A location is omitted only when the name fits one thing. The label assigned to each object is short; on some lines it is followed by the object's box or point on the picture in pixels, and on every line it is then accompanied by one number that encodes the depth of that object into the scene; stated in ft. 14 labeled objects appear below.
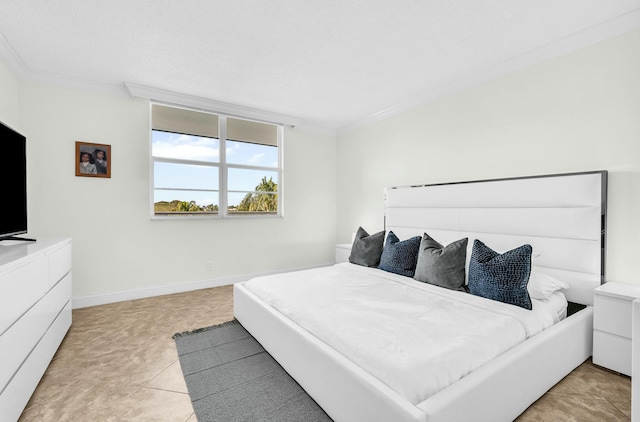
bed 4.23
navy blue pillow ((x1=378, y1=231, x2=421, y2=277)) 9.63
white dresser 4.55
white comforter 4.33
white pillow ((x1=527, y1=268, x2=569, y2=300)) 7.00
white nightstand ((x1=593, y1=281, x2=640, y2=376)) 6.33
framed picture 10.73
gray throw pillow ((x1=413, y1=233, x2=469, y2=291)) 8.06
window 12.50
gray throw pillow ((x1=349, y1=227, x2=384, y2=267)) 10.93
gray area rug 5.18
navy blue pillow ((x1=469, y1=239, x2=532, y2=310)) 6.60
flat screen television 6.57
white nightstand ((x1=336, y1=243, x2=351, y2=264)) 14.15
